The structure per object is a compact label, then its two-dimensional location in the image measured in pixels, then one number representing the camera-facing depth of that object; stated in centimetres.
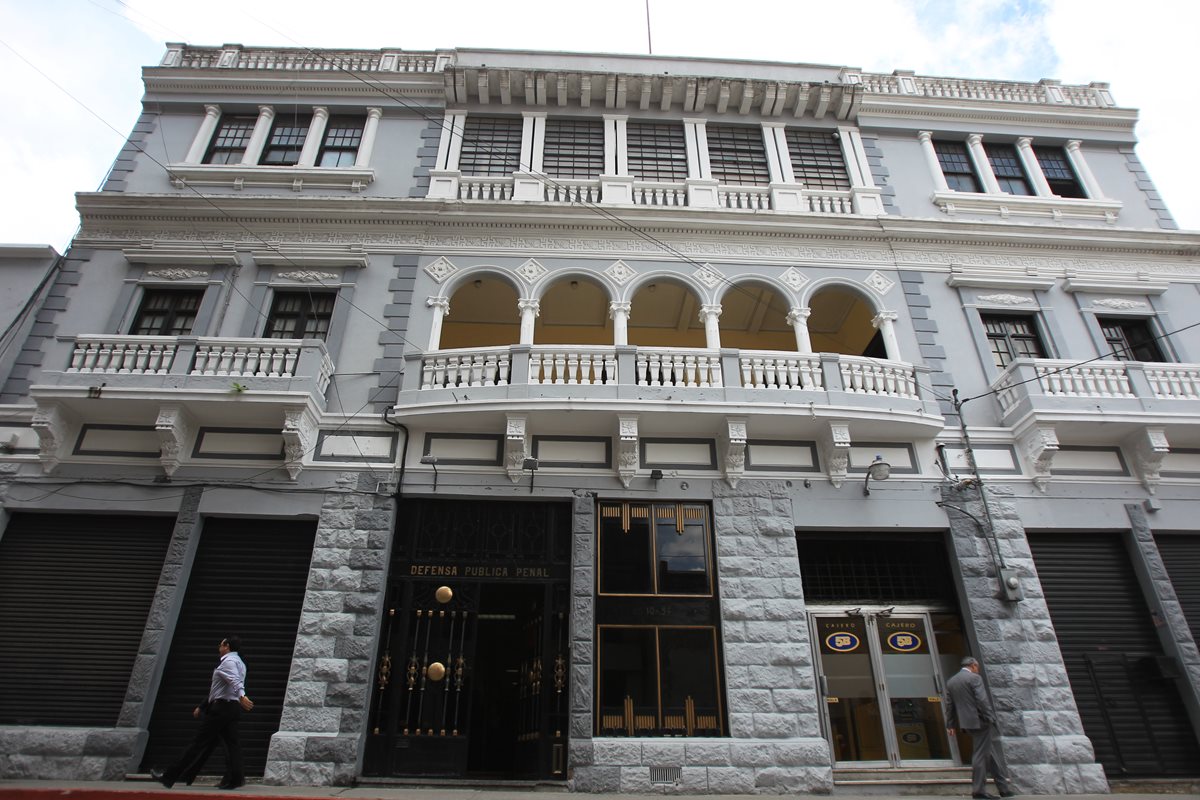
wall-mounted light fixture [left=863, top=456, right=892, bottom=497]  1054
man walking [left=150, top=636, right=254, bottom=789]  789
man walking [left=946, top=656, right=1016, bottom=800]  870
